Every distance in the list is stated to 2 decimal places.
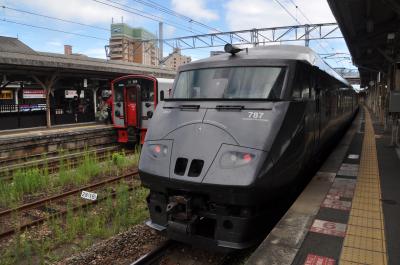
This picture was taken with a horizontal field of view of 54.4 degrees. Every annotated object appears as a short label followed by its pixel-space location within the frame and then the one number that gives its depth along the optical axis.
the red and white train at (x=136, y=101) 15.53
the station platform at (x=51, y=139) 13.65
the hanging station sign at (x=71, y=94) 22.31
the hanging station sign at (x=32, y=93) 25.15
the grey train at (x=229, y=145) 4.36
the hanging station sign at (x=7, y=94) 24.04
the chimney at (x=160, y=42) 33.95
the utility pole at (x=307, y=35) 25.11
